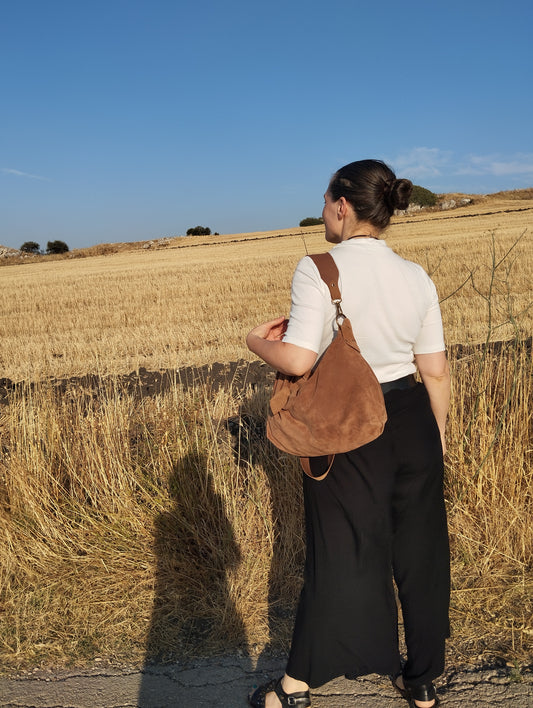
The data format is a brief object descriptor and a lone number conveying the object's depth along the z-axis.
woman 1.96
